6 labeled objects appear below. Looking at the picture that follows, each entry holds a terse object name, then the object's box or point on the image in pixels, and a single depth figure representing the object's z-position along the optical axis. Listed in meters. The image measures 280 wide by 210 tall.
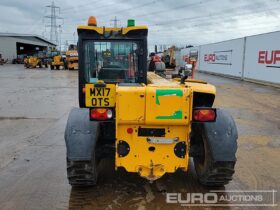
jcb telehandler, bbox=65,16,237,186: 2.53
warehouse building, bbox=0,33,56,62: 44.97
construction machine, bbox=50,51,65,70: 27.63
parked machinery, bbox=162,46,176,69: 25.36
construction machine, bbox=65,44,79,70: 24.55
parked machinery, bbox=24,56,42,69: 30.21
